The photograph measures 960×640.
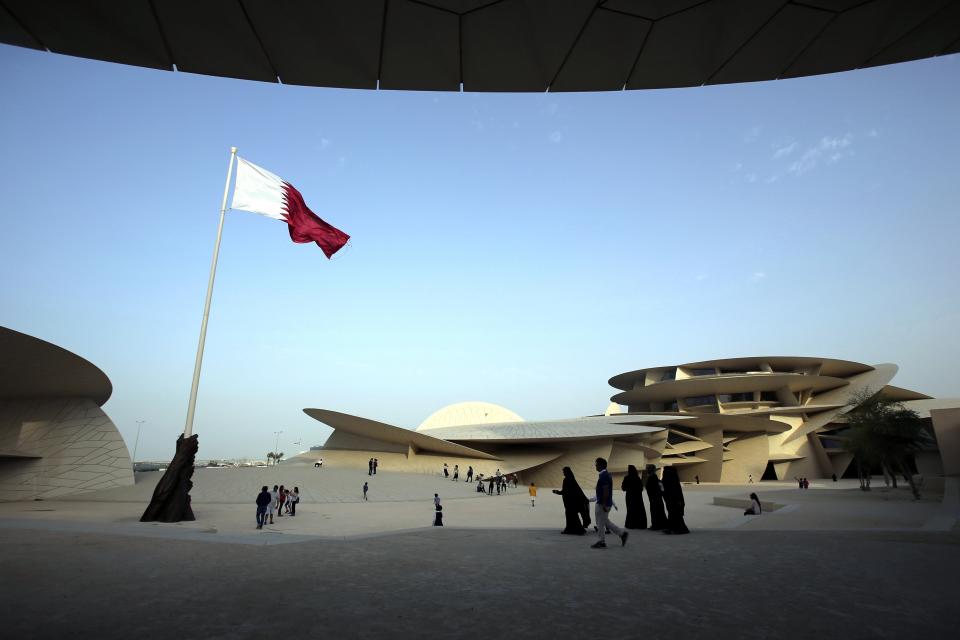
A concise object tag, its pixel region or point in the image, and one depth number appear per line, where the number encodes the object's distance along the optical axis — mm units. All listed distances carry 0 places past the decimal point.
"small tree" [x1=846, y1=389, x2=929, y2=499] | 24562
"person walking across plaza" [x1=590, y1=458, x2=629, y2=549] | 7243
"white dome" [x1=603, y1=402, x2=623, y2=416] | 89762
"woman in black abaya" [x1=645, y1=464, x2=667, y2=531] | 9093
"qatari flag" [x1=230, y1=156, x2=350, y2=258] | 13852
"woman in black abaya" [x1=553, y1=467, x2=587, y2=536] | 8914
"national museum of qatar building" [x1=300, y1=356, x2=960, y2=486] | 43344
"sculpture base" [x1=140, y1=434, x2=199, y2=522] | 13992
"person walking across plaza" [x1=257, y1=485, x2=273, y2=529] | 13852
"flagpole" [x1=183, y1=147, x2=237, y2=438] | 14398
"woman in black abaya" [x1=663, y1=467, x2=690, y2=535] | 8609
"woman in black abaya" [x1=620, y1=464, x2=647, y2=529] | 9359
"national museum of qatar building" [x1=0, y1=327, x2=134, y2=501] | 22203
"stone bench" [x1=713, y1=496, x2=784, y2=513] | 18266
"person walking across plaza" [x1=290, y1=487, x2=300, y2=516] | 17703
